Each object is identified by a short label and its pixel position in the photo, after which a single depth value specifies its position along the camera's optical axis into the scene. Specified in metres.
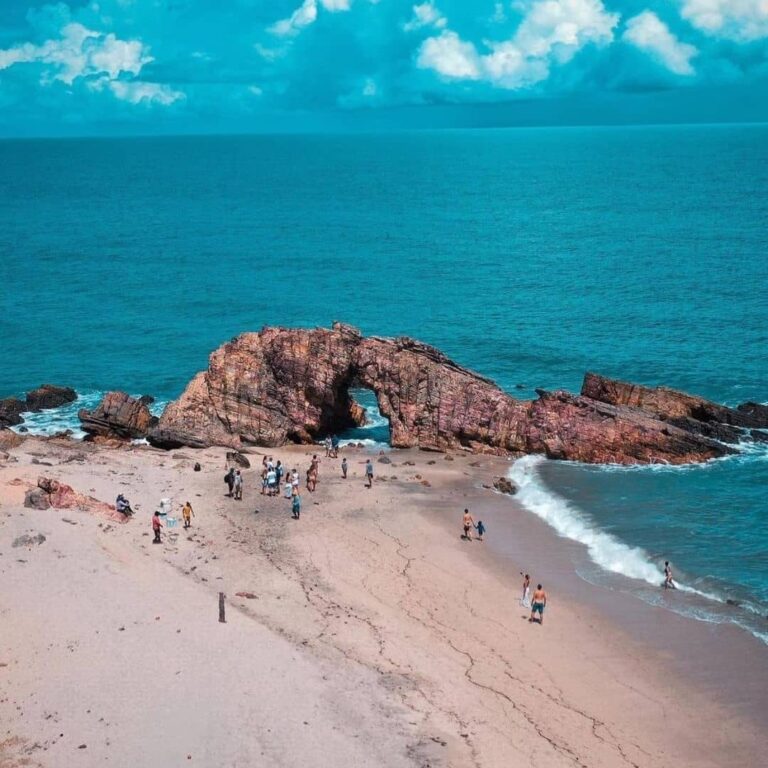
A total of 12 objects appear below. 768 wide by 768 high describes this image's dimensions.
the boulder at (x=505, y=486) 46.72
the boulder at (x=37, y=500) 39.25
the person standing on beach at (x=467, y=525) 41.34
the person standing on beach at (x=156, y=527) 38.00
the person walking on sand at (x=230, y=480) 44.44
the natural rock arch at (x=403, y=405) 50.97
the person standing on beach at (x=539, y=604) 33.78
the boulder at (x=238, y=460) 48.66
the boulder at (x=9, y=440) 49.25
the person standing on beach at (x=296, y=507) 42.09
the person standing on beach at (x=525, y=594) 35.34
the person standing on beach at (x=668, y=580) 36.69
